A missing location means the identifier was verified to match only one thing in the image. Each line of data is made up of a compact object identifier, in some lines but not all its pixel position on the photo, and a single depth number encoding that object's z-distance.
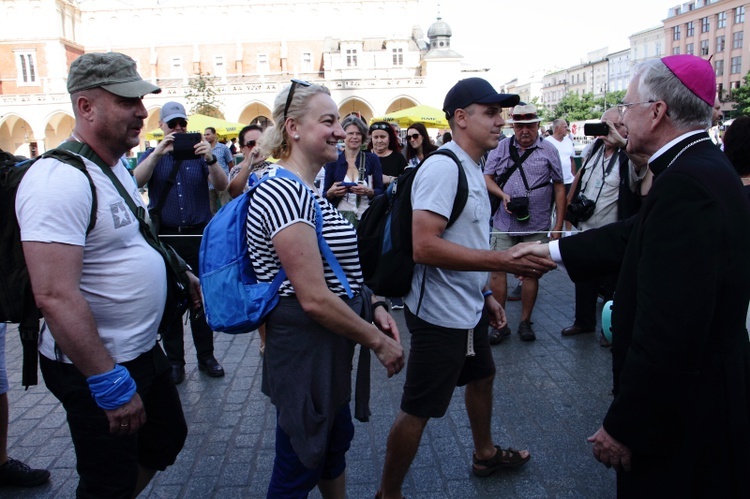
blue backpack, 2.13
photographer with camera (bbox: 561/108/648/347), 5.16
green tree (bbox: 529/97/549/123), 92.41
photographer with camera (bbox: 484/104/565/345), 5.58
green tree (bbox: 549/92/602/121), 74.06
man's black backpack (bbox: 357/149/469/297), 2.74
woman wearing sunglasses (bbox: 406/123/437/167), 7.87
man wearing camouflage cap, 1.91
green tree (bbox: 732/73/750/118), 53.09
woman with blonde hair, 2.04
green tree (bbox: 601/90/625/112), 71.64
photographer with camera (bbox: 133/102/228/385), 4.83
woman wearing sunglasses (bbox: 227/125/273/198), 5.84
